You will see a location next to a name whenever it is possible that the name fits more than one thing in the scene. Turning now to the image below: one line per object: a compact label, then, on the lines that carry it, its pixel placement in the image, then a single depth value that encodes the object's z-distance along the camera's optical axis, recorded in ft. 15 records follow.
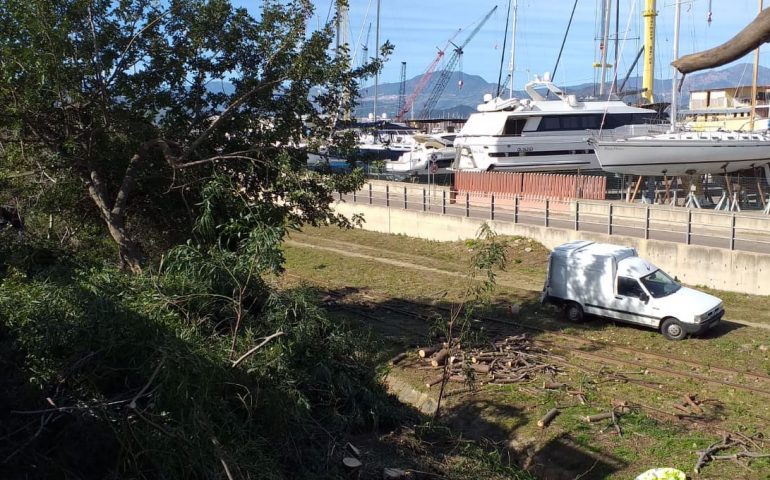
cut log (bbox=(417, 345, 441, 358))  45.44
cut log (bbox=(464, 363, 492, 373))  42.29
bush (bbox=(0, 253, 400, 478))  20.26
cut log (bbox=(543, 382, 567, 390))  39.38
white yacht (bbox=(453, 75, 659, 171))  124.36
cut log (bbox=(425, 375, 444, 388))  41.09
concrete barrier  61.52
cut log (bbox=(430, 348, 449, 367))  43.79
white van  47.78
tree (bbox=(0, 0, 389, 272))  39.91
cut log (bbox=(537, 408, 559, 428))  35.09
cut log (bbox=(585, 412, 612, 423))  34.86
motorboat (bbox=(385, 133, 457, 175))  149.69
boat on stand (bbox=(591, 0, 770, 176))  93.86
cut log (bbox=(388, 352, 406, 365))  45.36
